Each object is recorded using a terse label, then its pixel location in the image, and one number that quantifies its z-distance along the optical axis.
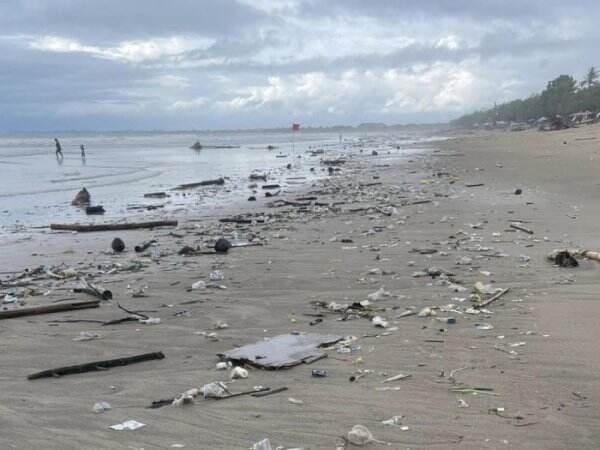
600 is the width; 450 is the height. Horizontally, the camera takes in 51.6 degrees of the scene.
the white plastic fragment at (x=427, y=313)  6.30
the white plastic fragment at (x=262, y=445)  3.54
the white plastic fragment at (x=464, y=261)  8.72
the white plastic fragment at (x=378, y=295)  7.14
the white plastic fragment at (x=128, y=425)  3.93
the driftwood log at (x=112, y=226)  14.20
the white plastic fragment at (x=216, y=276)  8.60
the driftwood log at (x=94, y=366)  4.98
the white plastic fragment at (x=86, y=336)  6.00
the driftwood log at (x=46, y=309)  6.83
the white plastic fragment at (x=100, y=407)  4.22
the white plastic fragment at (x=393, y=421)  3.84
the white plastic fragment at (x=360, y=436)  3.58
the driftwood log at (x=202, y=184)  24.95
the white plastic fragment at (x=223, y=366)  4.99
